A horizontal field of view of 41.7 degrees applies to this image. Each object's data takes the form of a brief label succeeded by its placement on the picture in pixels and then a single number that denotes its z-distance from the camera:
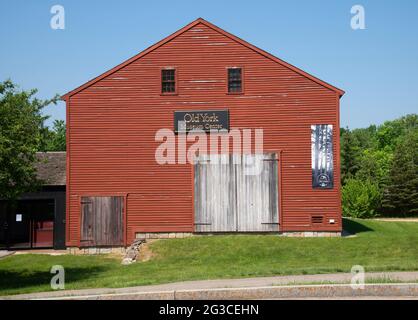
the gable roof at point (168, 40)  27.38
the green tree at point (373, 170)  71.54
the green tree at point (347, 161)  70.62
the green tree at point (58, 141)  68.31
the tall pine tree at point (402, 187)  60.72
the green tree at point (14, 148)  18.50
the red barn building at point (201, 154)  26.97
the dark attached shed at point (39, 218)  28.97
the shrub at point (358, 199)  53.25
